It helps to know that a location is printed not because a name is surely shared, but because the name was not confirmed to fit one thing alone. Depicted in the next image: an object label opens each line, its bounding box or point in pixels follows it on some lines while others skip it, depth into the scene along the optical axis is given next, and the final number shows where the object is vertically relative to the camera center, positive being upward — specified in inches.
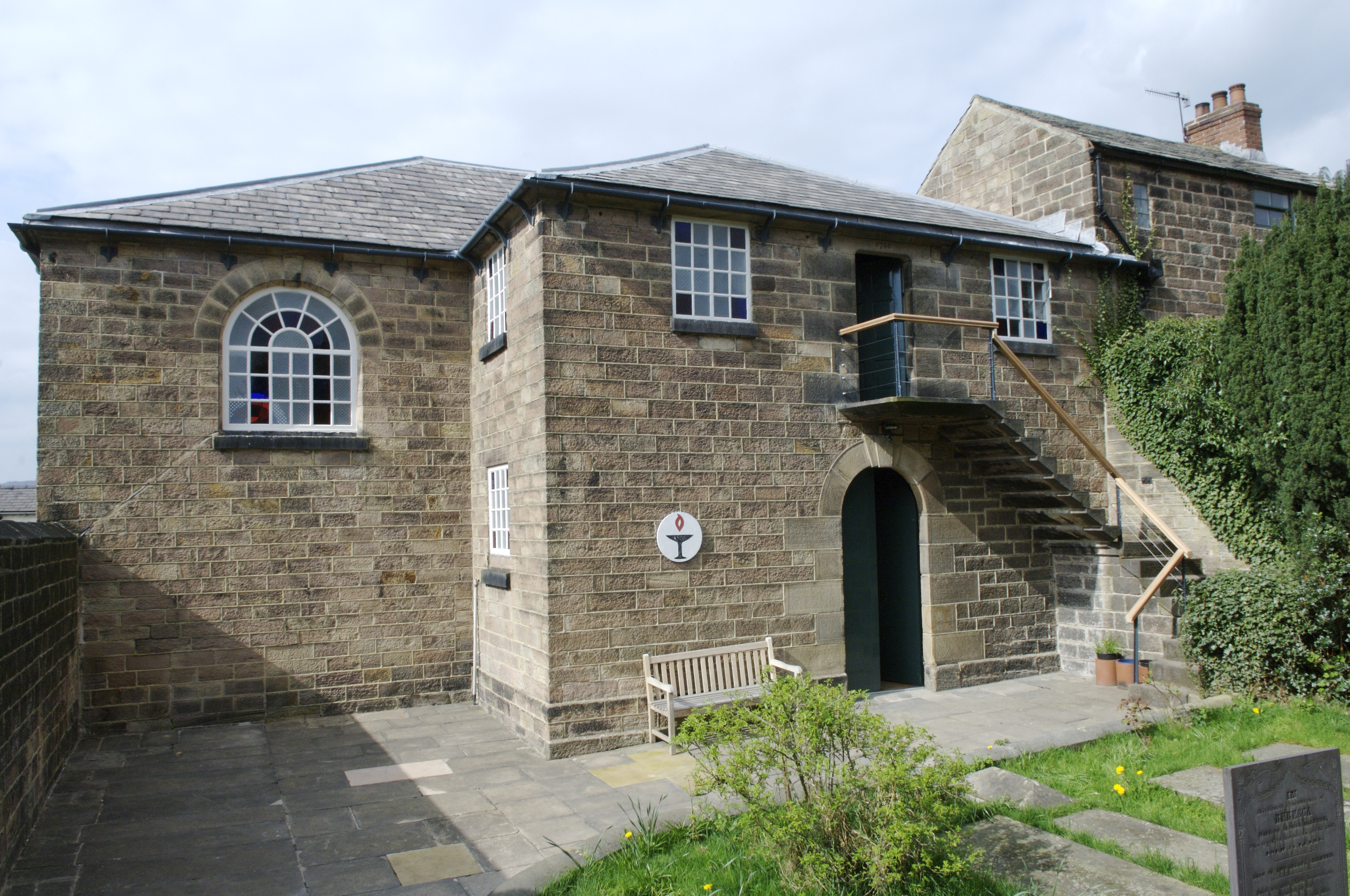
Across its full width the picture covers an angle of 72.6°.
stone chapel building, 350.0 +23.3
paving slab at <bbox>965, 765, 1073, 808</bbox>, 243.4 -81.8
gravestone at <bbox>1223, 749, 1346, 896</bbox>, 157.8 -61.0
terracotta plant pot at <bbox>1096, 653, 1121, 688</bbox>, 410.6 -81.8
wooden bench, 331.3 -68.9
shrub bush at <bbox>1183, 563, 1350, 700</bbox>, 345.4 -58.4
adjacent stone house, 442.3 +163.6
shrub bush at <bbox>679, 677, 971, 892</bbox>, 185.6 -63.8
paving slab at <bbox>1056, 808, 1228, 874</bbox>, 208.1 -84.7
